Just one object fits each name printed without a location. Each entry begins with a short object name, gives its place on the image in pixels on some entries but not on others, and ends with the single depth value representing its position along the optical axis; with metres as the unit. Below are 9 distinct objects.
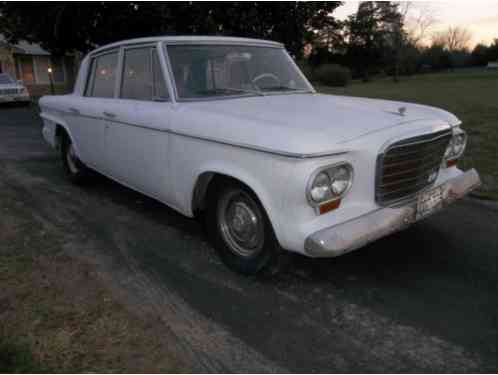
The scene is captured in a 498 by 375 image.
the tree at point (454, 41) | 78.62
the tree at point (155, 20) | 11.05
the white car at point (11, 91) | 17.20
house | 28.19
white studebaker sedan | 2.63
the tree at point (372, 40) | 56.81
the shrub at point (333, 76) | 35.12
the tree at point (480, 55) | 62.16
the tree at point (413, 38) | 58.38
